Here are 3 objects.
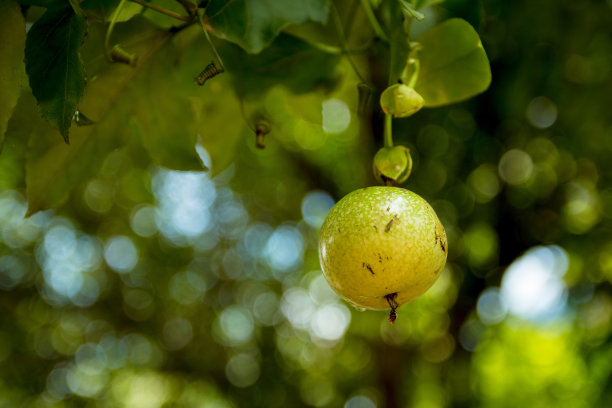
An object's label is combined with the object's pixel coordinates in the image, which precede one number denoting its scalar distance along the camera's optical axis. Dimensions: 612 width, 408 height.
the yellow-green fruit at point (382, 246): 0.98
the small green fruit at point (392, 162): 1.02
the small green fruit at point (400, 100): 1.00
